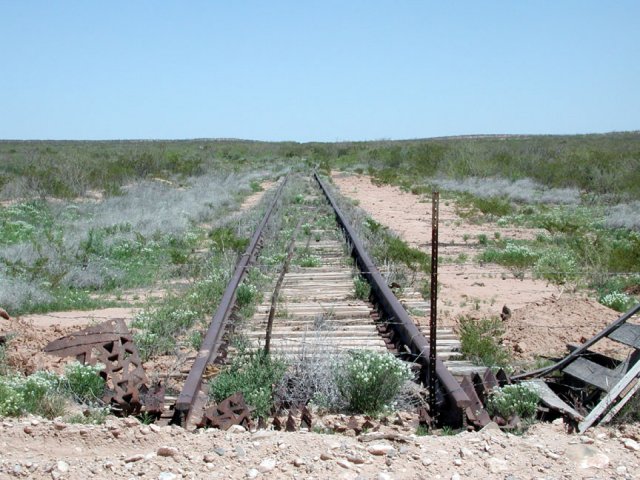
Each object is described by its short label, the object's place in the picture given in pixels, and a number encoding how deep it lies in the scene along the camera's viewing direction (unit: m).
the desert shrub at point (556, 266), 11.78
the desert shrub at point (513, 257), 13.05
